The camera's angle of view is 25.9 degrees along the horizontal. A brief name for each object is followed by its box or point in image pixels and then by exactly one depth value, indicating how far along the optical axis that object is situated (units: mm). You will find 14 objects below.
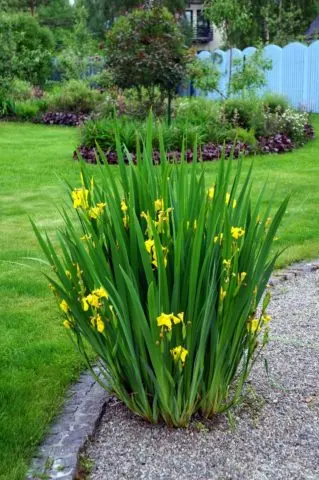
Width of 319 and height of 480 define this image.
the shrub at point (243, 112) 13656
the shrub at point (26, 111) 20953
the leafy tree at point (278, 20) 36000
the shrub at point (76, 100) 20750
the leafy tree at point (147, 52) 13039
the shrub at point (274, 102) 15360
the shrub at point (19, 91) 22042
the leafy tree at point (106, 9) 43031
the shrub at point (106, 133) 11492
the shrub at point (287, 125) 13711
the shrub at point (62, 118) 19883
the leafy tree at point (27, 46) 21641
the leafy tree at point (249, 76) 15875
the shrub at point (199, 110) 13806
